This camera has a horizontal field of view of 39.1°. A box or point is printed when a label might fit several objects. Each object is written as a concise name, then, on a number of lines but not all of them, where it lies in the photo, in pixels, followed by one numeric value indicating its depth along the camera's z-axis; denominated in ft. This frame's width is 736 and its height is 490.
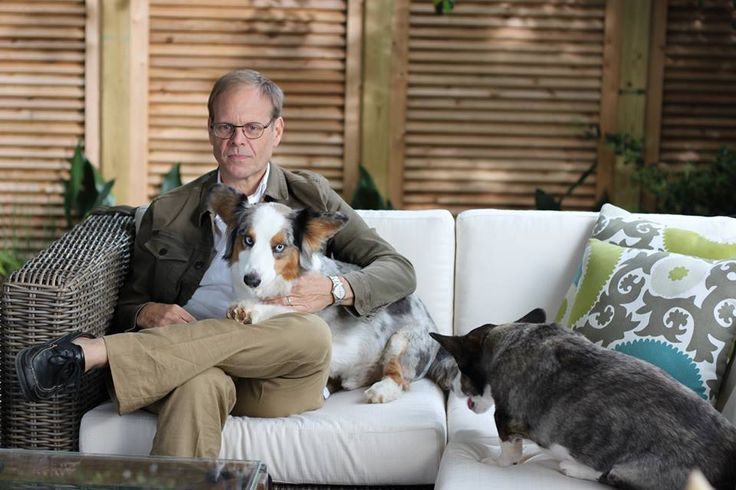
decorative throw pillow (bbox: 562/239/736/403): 8.56
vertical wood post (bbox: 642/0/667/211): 17.07
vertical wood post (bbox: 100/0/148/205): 17.25
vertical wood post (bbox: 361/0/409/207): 17.10
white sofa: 8.25
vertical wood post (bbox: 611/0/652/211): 17.03
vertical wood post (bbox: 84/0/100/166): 17.34
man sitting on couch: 8.00
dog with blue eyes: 8.78
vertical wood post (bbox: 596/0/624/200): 17.07
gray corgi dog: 6.83
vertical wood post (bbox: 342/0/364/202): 17.17
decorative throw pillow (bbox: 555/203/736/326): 9.49
